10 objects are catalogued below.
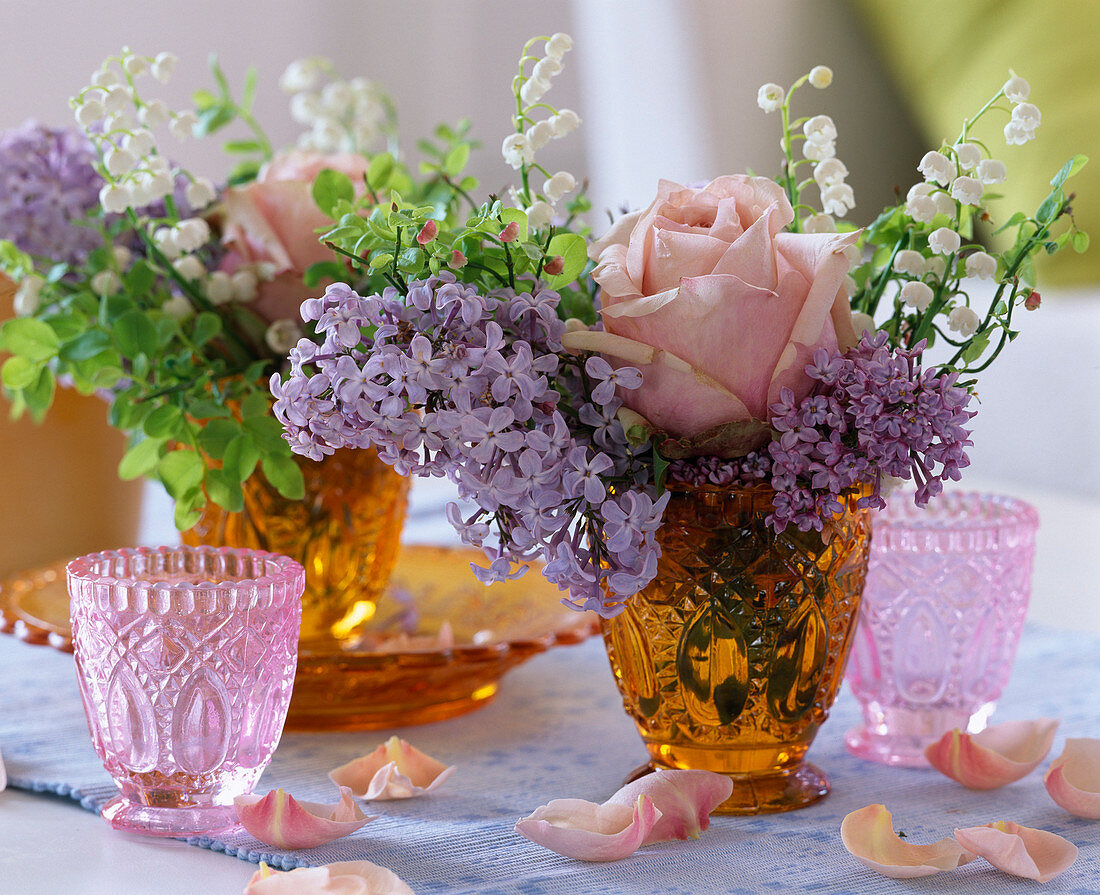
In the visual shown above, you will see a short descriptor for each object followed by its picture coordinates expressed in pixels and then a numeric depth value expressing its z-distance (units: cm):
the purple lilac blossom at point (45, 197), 92
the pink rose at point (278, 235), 92
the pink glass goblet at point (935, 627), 86
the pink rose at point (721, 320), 78
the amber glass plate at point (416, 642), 88
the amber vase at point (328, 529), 94
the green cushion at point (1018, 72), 159
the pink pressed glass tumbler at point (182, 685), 80
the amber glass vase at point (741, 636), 80
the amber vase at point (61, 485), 103
